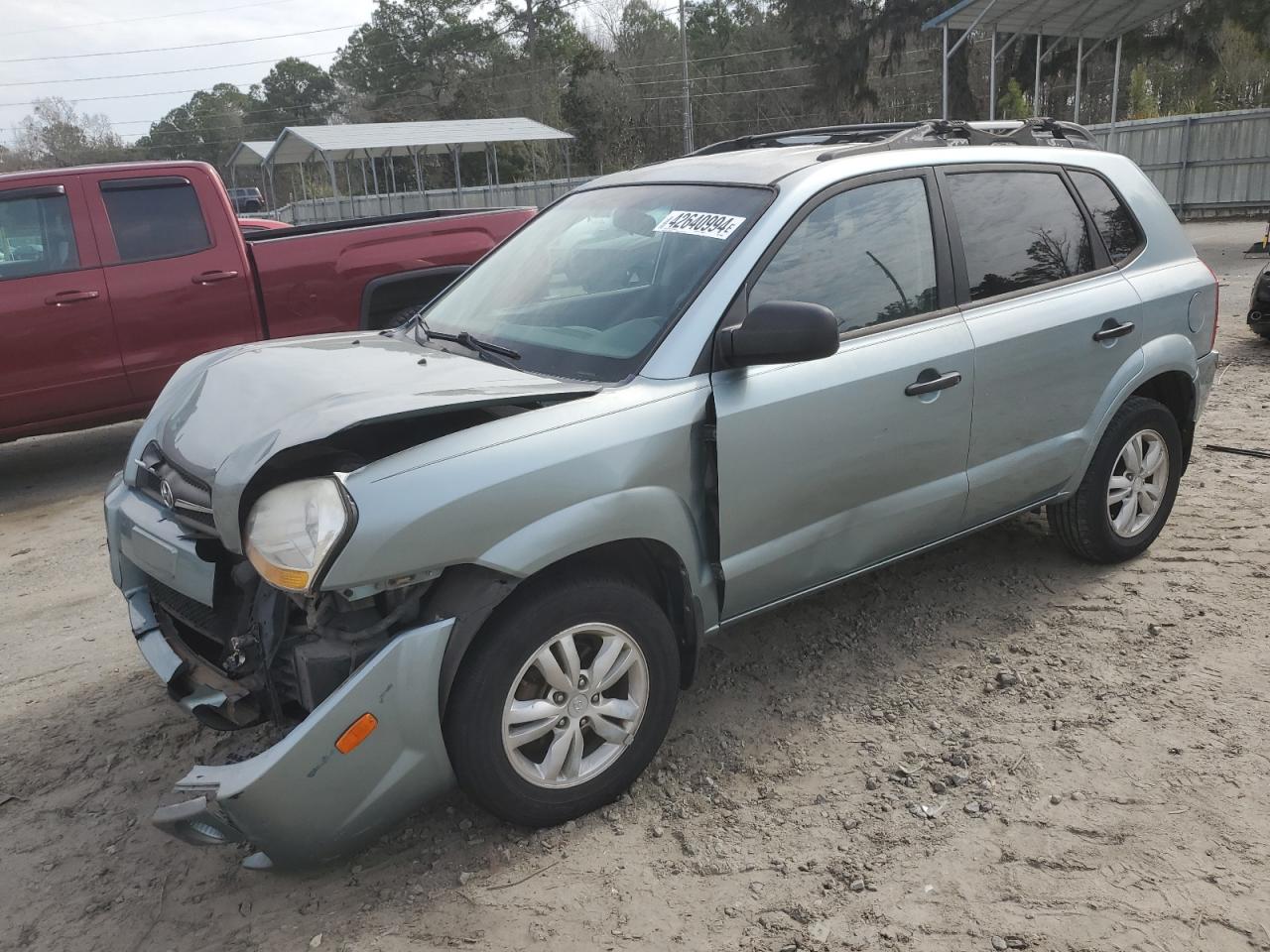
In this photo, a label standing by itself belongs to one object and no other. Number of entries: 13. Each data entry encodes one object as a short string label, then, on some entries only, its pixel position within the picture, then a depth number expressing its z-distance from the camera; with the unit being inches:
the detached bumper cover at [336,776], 91.4
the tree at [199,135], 3230.8
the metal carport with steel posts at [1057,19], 704.4
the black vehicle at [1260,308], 341.7
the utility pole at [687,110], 1387.8
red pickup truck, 249.3
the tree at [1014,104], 952.3
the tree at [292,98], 3280.0
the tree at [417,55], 2480.3
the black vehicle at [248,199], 1851.6
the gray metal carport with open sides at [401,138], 1205.7
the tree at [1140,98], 1066.7
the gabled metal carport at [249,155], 1697.8
